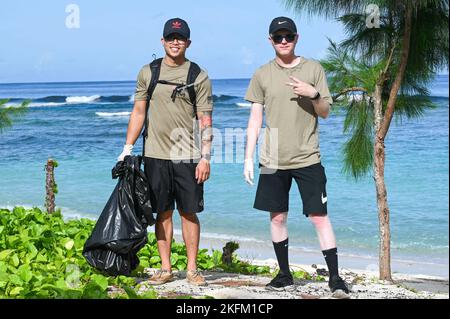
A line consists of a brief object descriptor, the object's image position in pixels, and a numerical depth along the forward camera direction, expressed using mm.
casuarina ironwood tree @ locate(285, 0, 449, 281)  8594
